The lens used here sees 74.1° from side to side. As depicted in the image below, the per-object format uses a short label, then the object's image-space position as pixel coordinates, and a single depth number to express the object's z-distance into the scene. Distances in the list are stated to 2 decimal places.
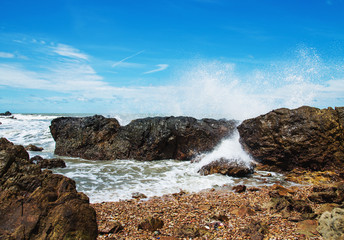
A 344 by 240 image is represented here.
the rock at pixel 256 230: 3.43
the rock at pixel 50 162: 8.26
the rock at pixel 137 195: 5.43
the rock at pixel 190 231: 3.52
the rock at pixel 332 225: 3.34
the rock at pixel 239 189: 5.84
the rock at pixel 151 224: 3.68
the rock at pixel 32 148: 12.32
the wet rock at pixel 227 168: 7.44
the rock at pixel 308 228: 3.53
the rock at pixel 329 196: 4.68
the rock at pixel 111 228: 3.52
